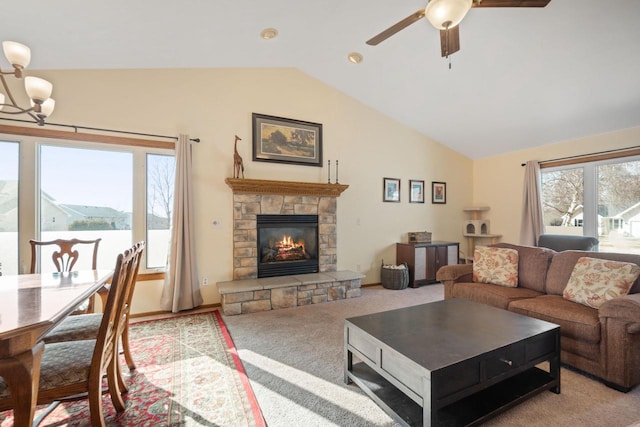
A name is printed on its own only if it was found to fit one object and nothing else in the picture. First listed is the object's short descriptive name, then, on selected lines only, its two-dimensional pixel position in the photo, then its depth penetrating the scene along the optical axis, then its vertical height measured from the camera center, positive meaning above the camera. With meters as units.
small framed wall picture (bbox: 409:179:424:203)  5.31 +0.48
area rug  1.63 -1.22
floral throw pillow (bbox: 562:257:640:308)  2.15 -0.55
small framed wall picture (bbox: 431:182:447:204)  5.54 +0.48
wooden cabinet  4.79 -0.77
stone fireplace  3.86 +0.09
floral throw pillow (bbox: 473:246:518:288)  2.99 -0.58
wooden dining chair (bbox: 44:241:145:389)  1.75 -0.74
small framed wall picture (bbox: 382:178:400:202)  5.03 +0.48
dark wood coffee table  1.41 -0.84
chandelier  1.66 +0.89
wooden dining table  1.06 -0.46
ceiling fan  1.59 +1.26
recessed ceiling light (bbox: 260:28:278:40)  2.98 +2.04
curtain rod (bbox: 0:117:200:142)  2.93 +1.01
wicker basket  4.56 -1.05
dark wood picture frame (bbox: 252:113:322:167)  4.04 +1.17
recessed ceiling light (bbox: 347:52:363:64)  3.56 +2.11
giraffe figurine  3.79 +0.75
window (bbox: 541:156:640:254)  3.80 +0.21
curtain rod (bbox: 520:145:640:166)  3.78 +0.92
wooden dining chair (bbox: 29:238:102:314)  2.42 -0.35
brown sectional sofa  1.83 -0.78
